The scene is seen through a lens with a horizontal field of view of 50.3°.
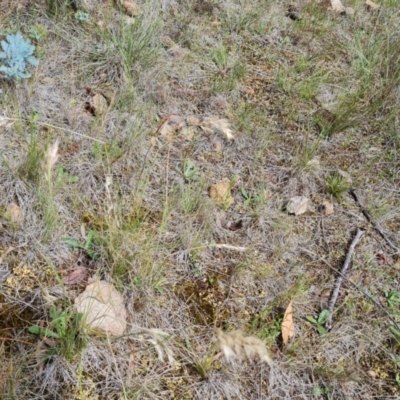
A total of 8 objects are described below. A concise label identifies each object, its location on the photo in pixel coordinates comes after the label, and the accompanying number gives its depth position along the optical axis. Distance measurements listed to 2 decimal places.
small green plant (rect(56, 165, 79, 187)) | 1.80
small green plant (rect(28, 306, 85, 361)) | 1.33
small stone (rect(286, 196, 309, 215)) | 2.02
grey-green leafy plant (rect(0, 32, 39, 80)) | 1.95
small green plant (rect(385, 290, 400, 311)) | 1.81
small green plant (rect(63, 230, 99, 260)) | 1.64
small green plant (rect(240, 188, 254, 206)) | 2.01
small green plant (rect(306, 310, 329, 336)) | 1.68
